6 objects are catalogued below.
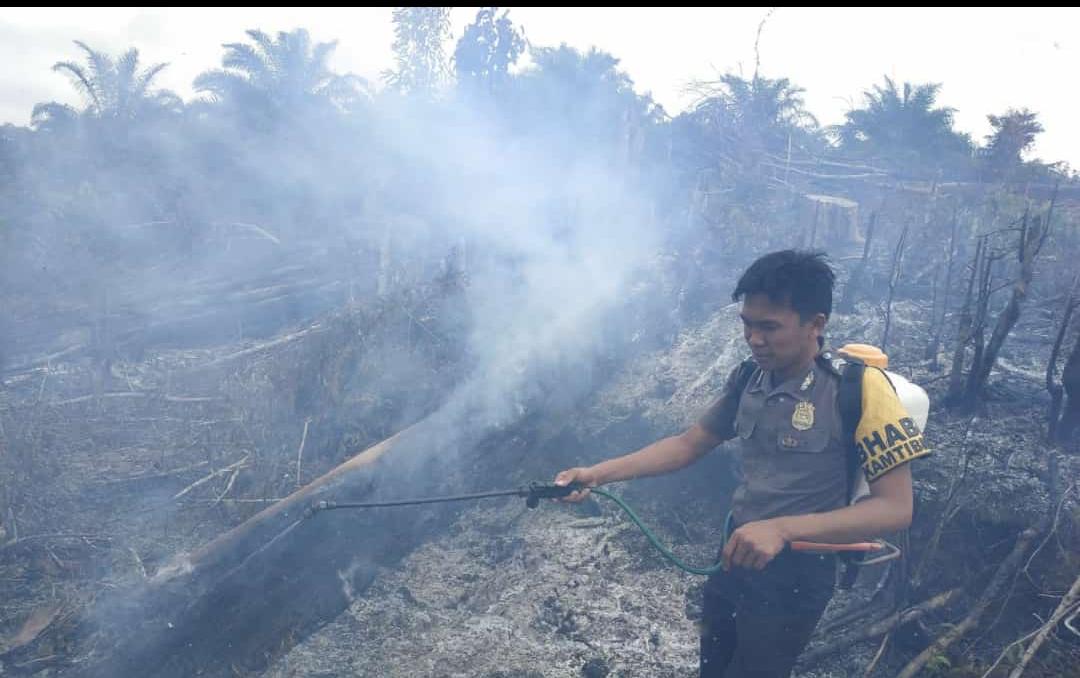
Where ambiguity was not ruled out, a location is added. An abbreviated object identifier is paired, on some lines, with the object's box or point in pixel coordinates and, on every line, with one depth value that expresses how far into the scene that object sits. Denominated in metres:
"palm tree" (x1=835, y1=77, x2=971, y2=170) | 15.15
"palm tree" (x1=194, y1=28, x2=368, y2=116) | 16.66
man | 2.05
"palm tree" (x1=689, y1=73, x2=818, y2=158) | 15.34
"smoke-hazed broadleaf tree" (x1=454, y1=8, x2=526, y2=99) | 16.64
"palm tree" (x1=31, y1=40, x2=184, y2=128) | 16.14
